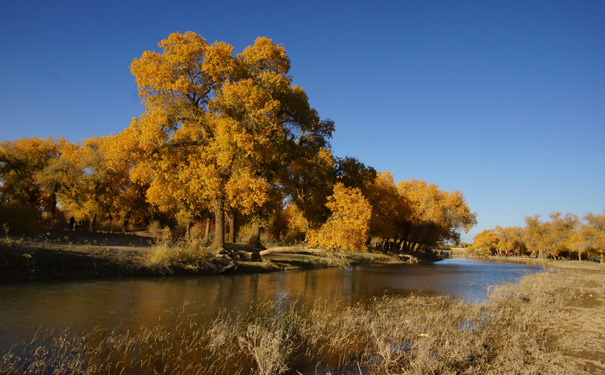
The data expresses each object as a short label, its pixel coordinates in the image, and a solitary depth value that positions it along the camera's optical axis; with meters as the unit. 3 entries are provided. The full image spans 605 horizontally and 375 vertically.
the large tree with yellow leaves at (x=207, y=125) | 20.69
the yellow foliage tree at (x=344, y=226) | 20.52
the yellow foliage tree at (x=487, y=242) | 110.19
